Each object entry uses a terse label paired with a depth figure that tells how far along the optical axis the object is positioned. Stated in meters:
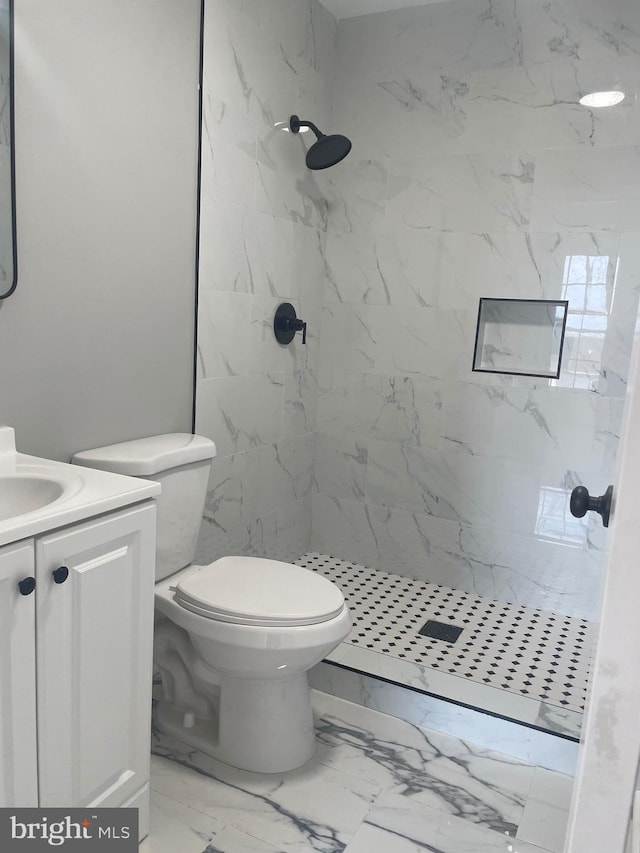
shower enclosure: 2.38
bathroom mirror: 1.51
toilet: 1.72
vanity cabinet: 1.21
